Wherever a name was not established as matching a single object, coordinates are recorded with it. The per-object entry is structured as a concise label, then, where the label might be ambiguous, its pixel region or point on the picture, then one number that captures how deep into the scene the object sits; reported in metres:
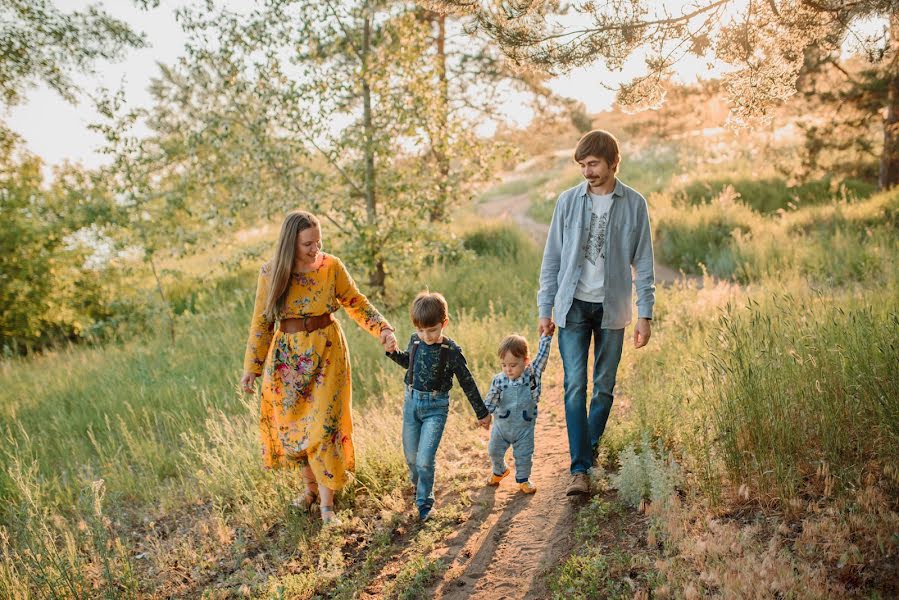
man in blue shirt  3.94
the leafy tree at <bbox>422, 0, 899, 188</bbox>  4.15
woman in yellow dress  4.29
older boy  4.05
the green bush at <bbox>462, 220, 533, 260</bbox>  13.23
